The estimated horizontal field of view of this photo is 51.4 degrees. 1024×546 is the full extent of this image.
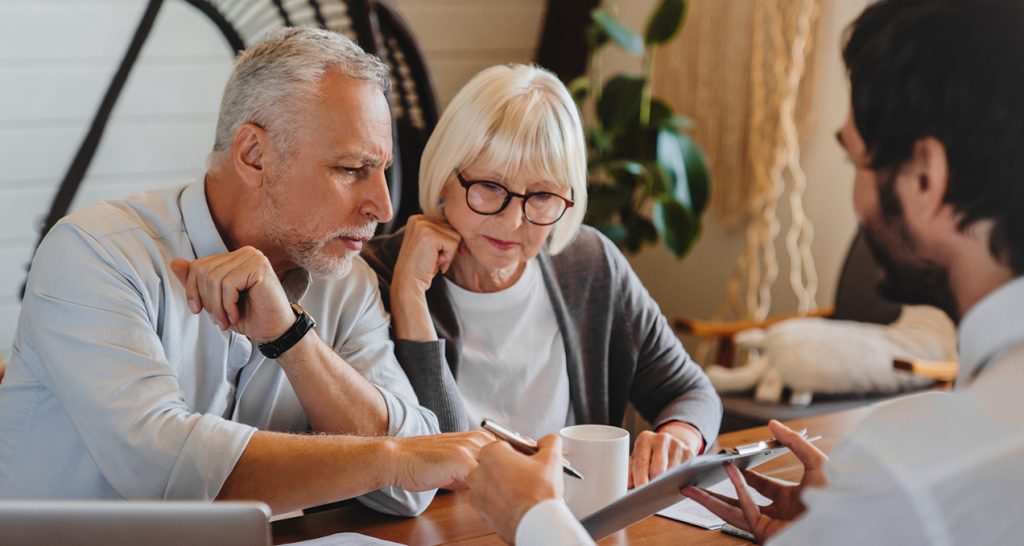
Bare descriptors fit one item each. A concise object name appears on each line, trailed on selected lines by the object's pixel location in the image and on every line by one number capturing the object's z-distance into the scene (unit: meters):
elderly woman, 1.82
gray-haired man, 1.37
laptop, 1.02
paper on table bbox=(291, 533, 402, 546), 1.31
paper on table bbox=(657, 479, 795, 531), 1.42
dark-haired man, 0.86
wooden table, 1.36
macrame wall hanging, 3.79
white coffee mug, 1.35
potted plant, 3.65
